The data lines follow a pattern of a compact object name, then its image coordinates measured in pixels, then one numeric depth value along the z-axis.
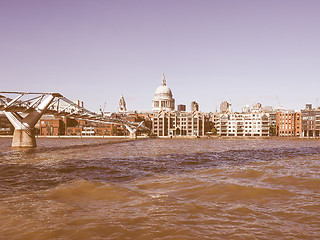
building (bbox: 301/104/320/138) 131.62
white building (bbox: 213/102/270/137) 142.25
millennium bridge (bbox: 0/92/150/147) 48.81
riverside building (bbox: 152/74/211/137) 158.75
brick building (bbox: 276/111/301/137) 135.00
